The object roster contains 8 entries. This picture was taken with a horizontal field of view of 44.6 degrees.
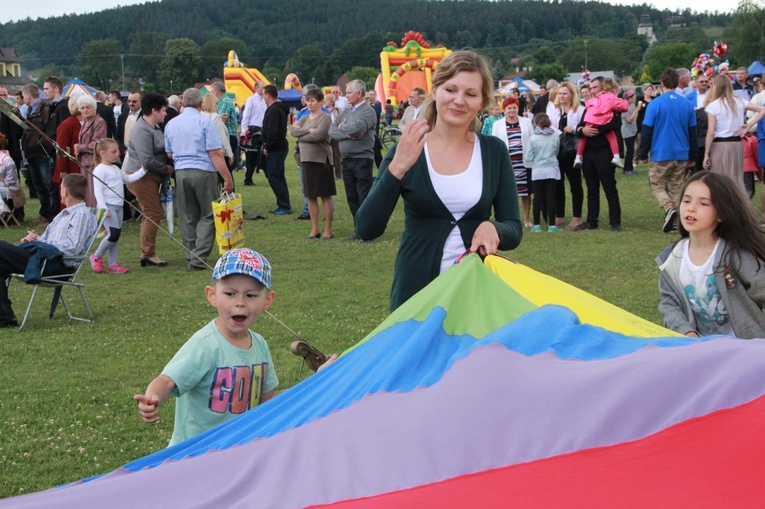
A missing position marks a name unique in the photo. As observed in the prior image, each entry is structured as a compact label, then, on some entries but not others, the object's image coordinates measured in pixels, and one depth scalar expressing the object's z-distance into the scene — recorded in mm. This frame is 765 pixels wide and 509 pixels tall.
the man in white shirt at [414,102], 16875
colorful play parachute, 2723
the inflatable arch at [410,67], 48781
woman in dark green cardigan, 4074
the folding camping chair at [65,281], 8750
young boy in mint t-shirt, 3918
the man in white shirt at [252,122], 20656
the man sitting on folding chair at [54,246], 8680
